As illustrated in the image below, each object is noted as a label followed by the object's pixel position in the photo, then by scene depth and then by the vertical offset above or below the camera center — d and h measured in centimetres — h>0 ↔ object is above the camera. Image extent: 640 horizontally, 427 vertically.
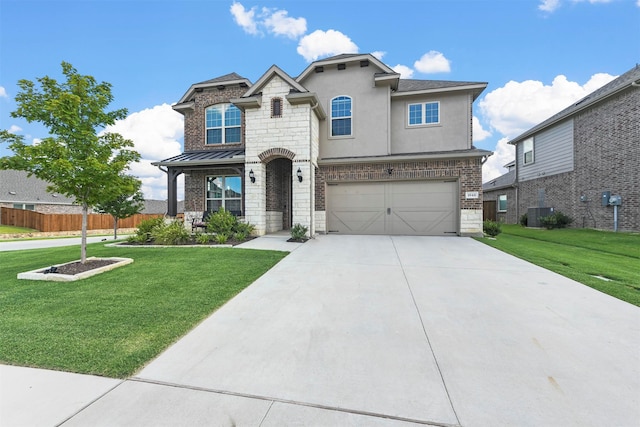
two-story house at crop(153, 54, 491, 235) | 1075 +225
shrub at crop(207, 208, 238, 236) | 1005 -41
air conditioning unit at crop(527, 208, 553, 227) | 1617 -13
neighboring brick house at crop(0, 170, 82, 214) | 2490 +164
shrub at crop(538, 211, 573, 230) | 1513 -51
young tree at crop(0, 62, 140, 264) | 547 +152
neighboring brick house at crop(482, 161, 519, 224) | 2055 +106
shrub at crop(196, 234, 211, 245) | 927 -88
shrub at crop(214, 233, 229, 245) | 915 -87
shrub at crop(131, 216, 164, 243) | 985 -58
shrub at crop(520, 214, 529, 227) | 1732 -53
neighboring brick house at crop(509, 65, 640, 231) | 1214 +283
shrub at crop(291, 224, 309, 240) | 974 -69
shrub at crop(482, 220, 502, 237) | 1105 -66
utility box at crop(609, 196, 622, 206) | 1248 +52
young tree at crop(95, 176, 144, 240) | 1247 +33
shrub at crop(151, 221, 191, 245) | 945 -75
